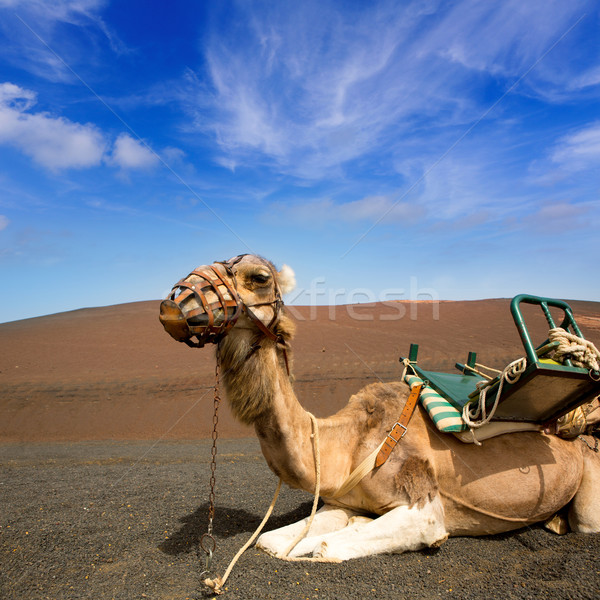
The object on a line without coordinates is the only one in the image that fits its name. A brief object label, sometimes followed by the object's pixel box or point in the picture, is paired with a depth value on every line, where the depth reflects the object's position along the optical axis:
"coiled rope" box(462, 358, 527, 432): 3.33
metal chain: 3.15
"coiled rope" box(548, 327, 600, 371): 3.35
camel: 3.16
